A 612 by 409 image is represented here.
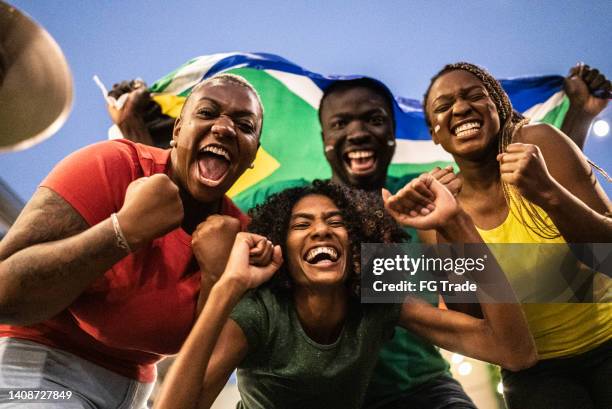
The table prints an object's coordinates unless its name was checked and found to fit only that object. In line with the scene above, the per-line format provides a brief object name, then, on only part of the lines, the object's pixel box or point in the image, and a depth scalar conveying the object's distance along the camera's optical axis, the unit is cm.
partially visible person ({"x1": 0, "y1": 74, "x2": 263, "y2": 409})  93
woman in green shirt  101
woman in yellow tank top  111
